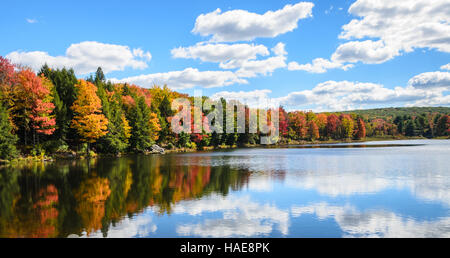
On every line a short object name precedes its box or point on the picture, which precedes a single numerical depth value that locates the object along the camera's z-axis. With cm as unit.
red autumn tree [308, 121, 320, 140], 13888
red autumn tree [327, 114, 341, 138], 15188
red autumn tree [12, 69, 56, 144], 4653
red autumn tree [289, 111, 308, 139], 13275
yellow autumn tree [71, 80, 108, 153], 5369
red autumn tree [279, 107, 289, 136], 12056
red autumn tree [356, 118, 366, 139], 16350
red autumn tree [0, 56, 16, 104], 4531
